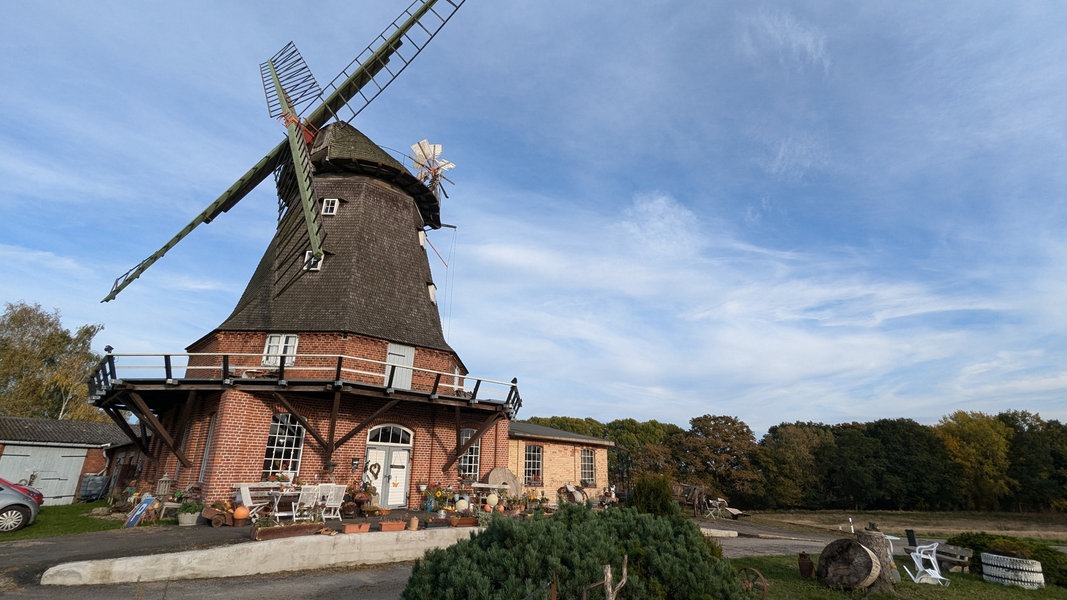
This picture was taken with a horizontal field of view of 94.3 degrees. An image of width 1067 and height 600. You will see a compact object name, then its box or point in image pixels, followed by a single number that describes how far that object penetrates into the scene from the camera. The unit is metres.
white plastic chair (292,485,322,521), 10.92
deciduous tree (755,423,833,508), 41.59
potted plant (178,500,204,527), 11.84
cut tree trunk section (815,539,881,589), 8.18
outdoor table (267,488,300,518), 10.55
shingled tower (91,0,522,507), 13.35
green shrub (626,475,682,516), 9.27
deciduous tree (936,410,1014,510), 40.28
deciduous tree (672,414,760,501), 38.09
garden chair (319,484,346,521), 11.55
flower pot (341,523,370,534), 10.05
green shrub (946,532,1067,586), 9.77
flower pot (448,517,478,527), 11.59
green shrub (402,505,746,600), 4.41
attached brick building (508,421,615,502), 20.75
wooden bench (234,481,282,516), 11.72
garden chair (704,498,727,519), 22.75
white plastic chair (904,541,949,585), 9.20
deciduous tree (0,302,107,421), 31.69
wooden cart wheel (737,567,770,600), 5.51
